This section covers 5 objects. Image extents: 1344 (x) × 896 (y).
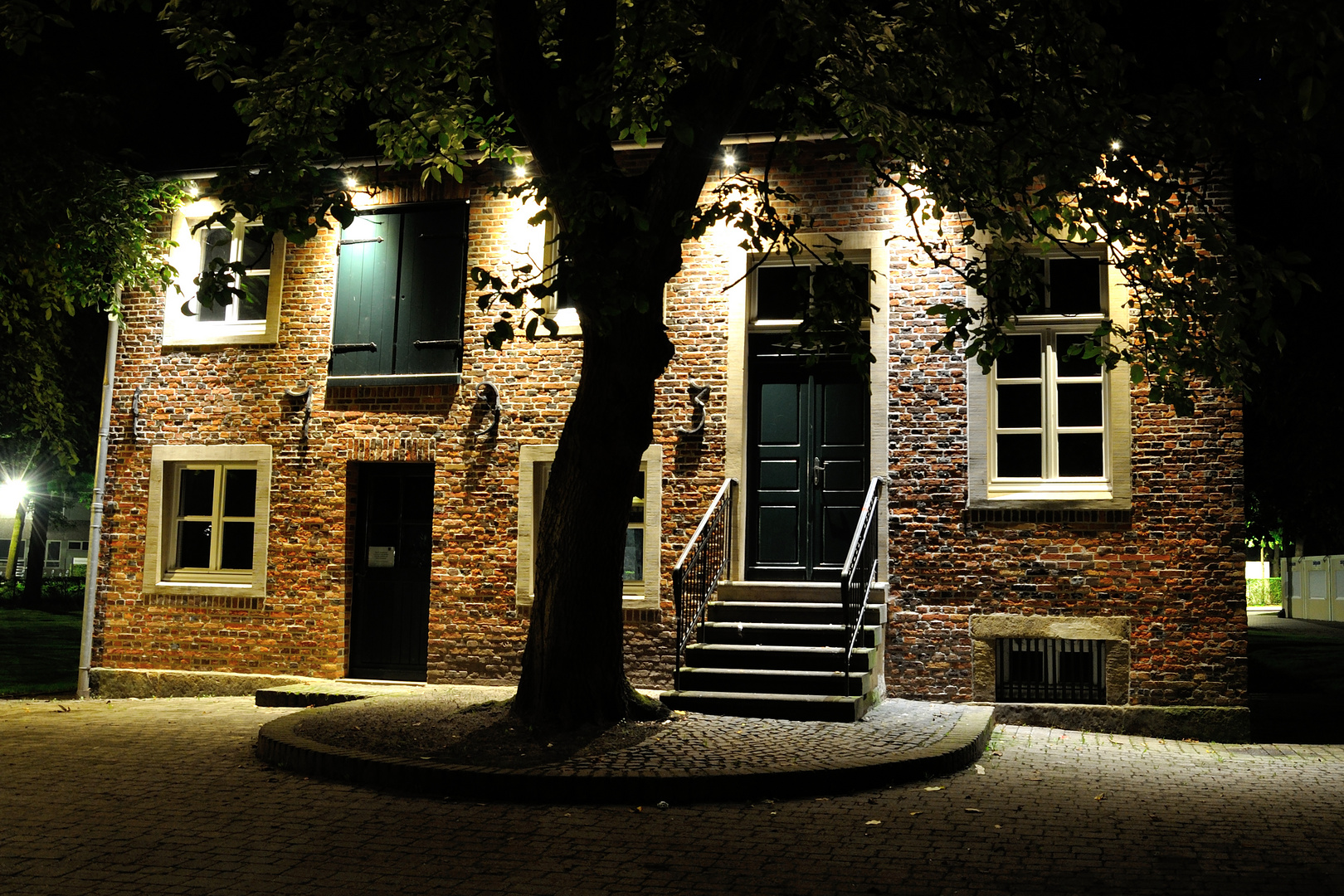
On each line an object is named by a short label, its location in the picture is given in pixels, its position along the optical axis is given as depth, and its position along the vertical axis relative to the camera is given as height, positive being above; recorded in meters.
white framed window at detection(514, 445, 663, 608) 11.83 +0.26
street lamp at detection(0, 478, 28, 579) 32.81 +1.11
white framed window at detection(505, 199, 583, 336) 12.33 +3.30
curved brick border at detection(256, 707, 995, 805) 6.82 -1.42
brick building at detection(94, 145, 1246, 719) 10.88 +0.83
